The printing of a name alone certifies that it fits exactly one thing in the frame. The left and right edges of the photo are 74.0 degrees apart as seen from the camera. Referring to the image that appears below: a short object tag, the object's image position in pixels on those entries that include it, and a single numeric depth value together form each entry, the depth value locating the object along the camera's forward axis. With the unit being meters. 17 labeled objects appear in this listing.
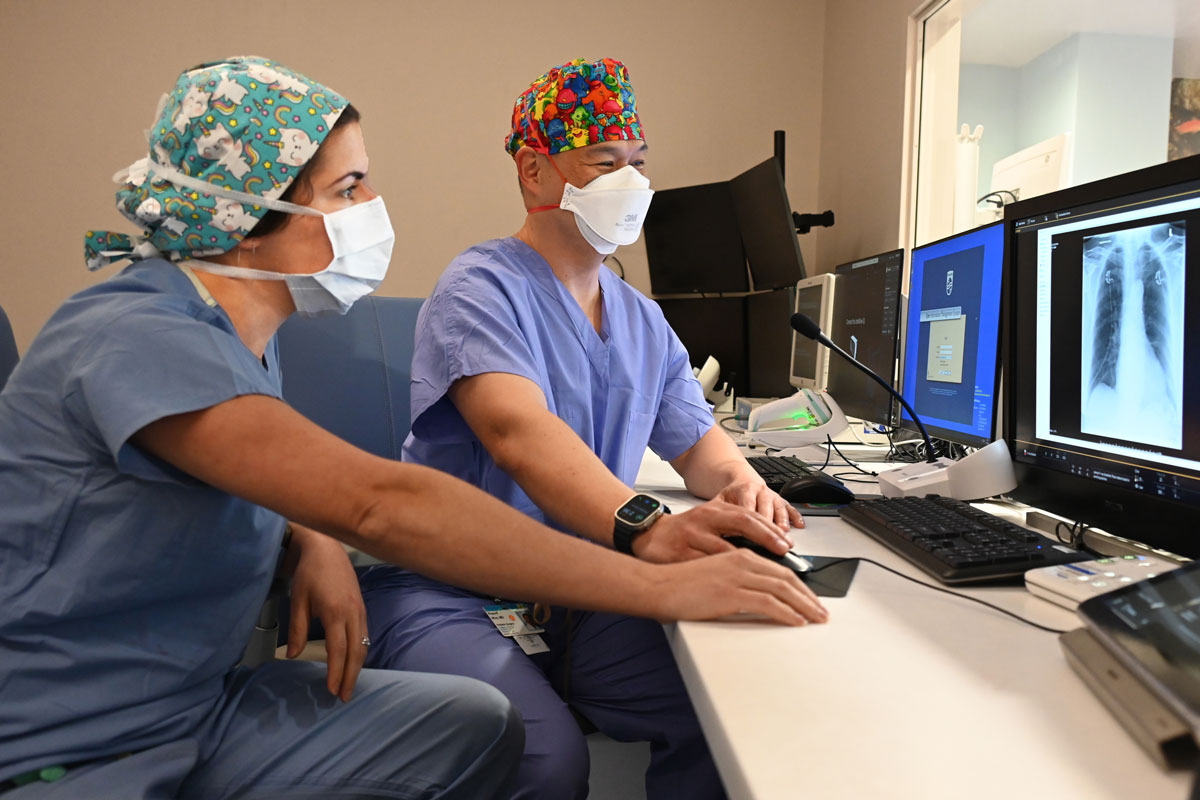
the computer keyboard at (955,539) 0.85
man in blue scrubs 1.05
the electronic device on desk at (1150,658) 0.48
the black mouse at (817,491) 1.26
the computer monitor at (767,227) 2.50
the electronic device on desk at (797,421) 1.87
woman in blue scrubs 0.73
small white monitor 2.22
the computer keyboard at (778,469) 1.39
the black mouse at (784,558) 0.89
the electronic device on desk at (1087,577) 0.76
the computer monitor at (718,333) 3.13
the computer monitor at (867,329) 1.79
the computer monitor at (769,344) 2.74
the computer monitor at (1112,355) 0.83
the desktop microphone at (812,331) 1.56
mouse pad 0.84
